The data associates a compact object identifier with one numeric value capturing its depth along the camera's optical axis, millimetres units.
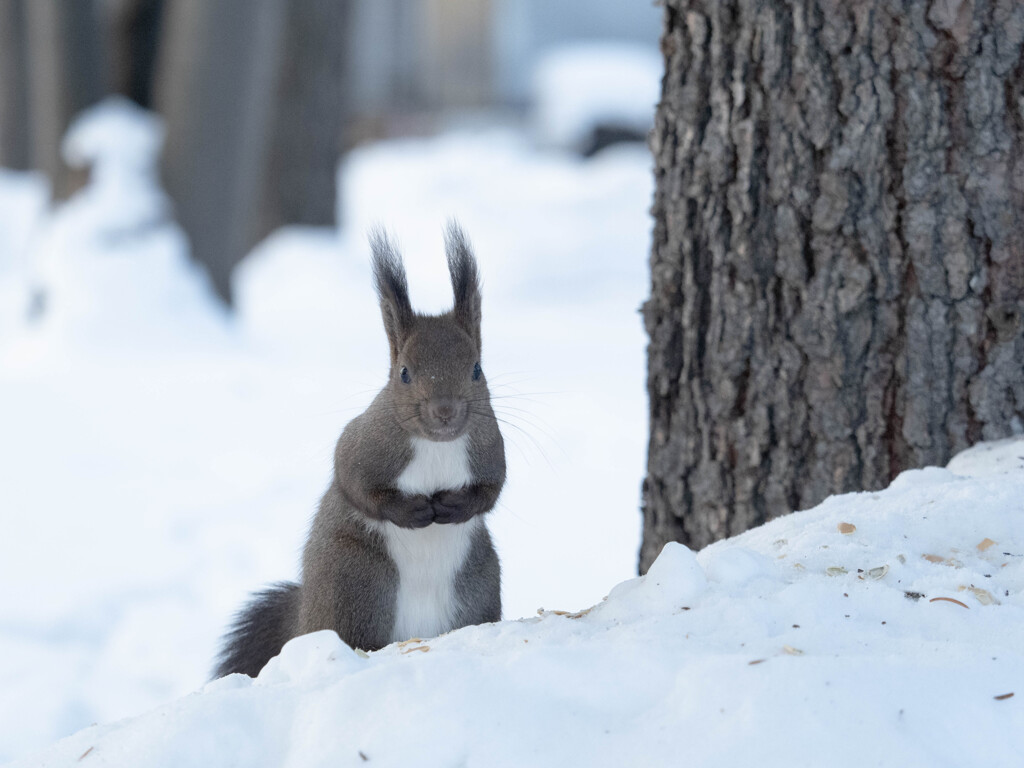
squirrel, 4184
